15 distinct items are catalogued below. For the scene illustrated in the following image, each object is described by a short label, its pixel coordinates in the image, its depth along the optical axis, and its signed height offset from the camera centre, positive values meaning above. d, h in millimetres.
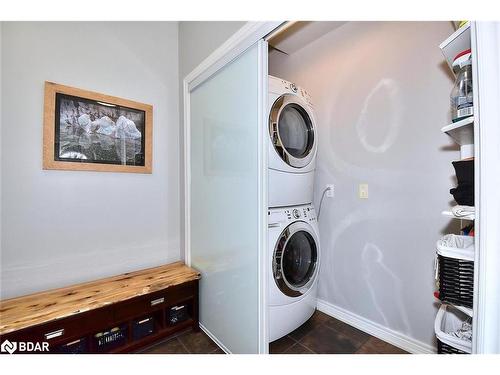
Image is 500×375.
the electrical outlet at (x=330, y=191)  2043 -36
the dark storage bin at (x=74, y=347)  1359 -964
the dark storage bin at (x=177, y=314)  1758 -986
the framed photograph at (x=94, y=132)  1575 +425
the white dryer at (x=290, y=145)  1542 +313
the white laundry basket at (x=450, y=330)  903 -634
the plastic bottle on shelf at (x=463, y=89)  810 +357
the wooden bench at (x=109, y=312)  1276 -772
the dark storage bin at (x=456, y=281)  801 -337
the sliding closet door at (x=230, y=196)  1312 -60
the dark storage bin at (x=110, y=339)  1464 -986
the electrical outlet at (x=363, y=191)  1829 -34
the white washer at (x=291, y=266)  1549 -590
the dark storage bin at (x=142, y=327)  1590 -983
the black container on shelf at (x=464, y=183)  847 +13
